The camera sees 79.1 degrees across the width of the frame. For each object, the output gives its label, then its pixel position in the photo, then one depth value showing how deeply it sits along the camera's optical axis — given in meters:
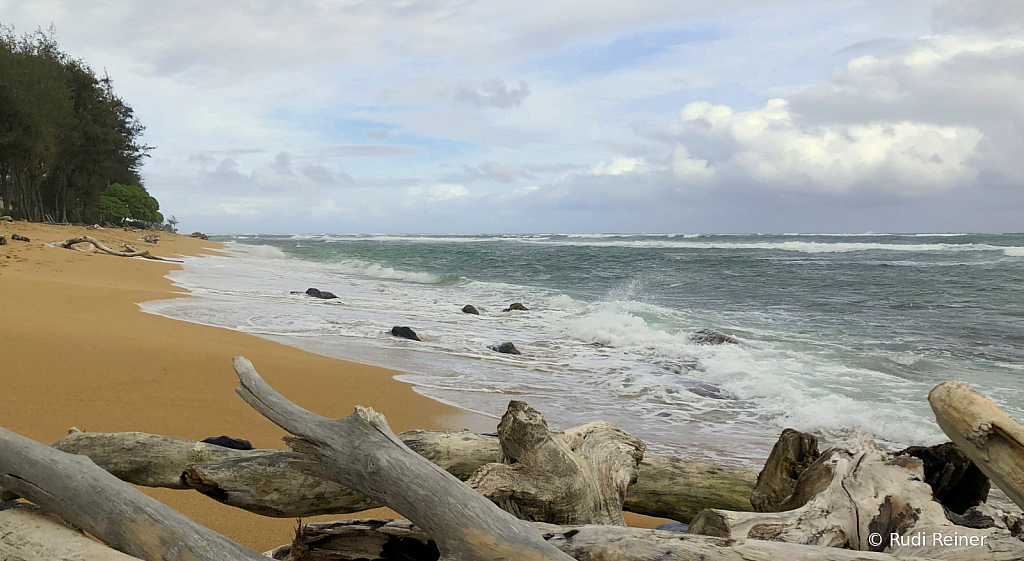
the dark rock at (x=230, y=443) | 3.05
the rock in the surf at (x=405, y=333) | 9.41
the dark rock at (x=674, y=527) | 3.55
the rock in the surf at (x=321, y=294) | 14.05
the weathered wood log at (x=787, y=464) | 2.69
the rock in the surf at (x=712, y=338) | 10.11
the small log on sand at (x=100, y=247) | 18.39
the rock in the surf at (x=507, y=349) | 8.85
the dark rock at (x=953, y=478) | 2.42
